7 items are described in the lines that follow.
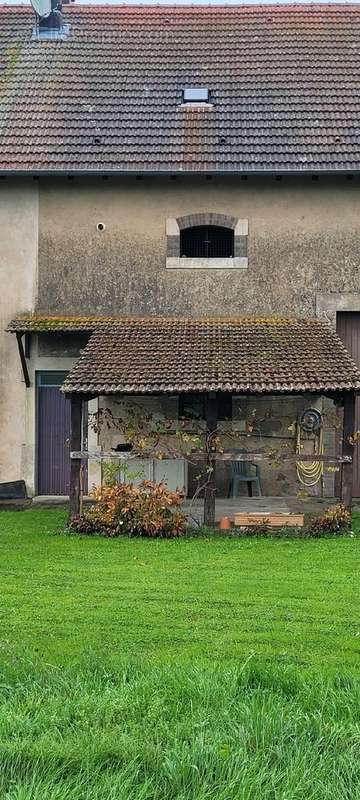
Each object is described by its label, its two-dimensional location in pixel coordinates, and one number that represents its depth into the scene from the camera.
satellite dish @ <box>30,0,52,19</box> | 14.64
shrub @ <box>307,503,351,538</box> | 9.54
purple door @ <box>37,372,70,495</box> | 12.72
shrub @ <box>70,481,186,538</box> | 9.48
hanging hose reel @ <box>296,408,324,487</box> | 11.91
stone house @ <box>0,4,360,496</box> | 12.39
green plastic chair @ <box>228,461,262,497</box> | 12.17
